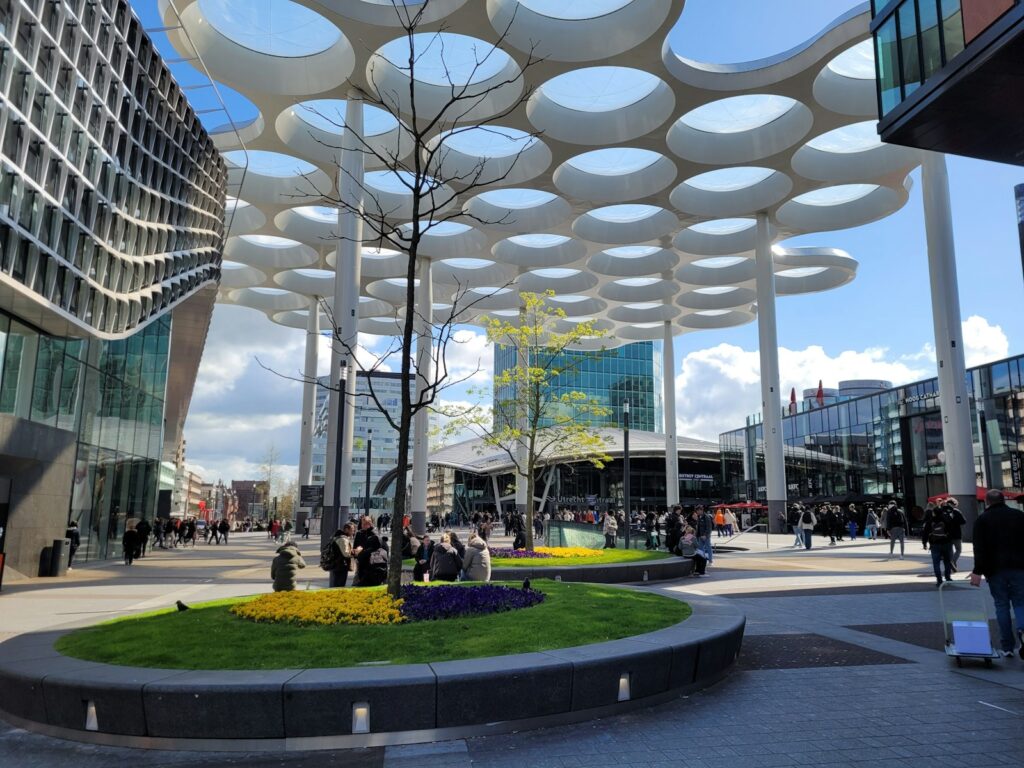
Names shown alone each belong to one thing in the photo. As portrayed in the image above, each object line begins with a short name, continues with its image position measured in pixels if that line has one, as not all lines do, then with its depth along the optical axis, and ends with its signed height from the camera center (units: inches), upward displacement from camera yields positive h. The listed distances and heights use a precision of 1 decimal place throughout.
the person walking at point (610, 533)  1066.8 -23.4
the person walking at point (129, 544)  1034.1 -42.1
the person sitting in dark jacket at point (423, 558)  629.9 -38.4
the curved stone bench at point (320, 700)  227.0 -56.4
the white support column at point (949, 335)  1205.1 +295.0
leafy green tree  956.0 +149.6
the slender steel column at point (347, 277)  1147.9 +356.7
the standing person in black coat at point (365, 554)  513.0 -26.2
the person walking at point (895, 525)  964.6 -8.5
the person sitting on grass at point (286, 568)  459.2 -32.1
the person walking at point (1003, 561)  324.2 -17.7
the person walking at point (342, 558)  528.1 -29.9
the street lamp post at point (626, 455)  1029.0 +82.8
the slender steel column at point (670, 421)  2374.1 +299.1
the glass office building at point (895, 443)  1688.0 +192.2
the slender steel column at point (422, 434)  1691.7 +184.8
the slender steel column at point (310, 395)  2188.7 +348.6
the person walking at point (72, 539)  882.5 -31.0
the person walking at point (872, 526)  1400.1 -14.5
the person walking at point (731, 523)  1561.3 -12.3
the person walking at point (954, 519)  629.3 -0.4
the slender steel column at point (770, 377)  1652.3 +309.8
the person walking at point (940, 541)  544.1 -15.9
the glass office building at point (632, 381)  3595.0 +637.0
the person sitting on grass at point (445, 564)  547.8 -34.6
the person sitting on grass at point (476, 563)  557.6 -34.4
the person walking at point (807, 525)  1208.2 -11.7
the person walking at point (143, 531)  1141.9 -28.2
